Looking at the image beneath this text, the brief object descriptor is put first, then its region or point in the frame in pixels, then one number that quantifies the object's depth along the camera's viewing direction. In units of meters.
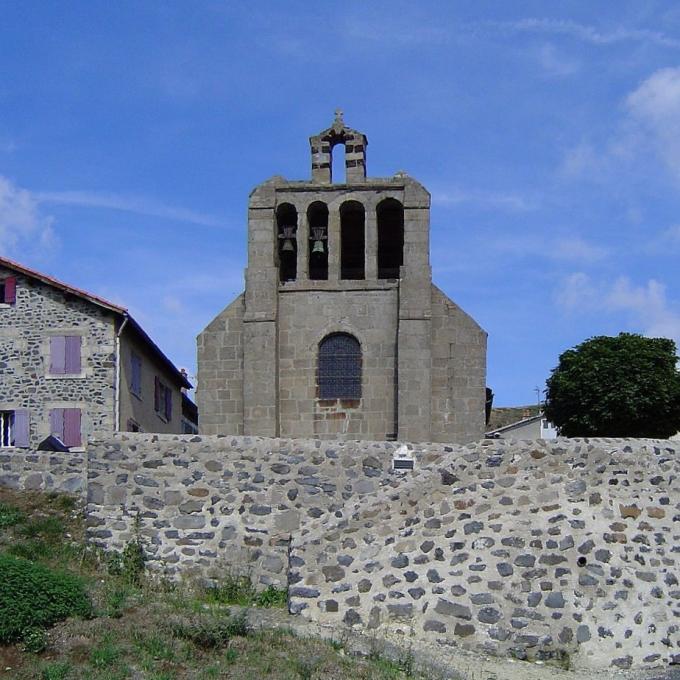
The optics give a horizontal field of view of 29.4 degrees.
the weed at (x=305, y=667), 17.25
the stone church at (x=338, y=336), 30.92
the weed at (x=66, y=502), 22.88
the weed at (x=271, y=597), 20.83
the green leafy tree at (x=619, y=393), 34.62
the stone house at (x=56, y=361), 35.16
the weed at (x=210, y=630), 17.98
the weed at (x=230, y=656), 17.62
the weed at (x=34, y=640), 17.55
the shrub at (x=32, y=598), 17.78
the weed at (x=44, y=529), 22.05
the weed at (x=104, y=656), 17.16
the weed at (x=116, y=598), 18.75
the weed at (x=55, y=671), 16.73
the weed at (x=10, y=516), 22.23
